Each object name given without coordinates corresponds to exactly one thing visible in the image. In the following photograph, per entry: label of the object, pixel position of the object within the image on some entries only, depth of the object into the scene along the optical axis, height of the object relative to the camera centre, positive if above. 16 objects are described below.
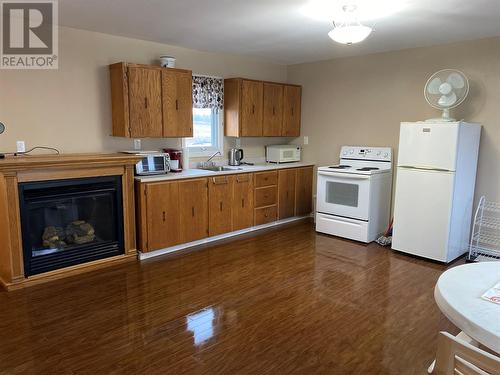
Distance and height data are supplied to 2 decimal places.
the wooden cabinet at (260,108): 5.00 +0.36
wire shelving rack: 4.03 -1.04
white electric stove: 4.51 -0.74
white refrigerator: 3.74 -0.52
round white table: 1.32 -0.65
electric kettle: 5.20 -0.30
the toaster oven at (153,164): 3.98 -0.34
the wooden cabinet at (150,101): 3.85 +0.34
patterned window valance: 4.72 +0.54
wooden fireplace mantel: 3.07 -0.40
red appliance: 4.41 -0.30
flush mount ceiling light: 2.76 +0.76
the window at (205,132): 4.93 +0.02
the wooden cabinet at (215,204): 3.94 -0.85
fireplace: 3.25 -0.86
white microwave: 5.47 -0.27
